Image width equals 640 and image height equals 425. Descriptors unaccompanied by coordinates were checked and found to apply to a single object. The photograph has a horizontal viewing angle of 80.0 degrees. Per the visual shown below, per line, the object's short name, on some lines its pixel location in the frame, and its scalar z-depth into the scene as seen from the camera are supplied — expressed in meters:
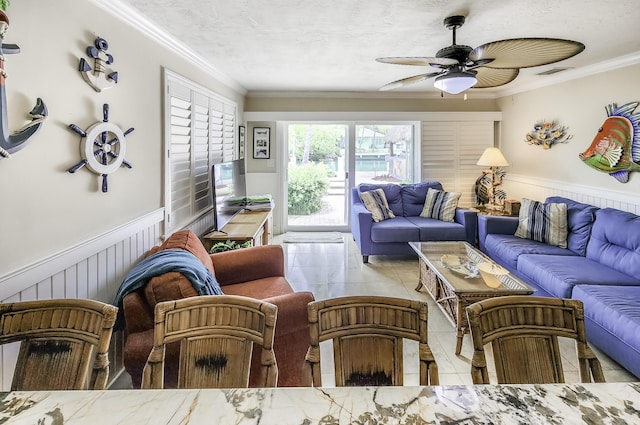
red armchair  1.74
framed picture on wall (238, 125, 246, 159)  5.74
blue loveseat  4.75
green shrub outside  6.49
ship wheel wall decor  1.98
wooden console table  3.46
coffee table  2.64
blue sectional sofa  2.37
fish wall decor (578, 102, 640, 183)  3.59
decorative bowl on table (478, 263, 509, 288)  2.80
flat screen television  3.53
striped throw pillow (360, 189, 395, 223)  5.06
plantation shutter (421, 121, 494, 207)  6.18
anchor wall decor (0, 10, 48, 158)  1.38
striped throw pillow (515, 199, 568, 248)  3.92
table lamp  5.36
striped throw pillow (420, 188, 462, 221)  5.14
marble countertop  0.86
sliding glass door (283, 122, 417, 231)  6.41
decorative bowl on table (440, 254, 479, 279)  3.01
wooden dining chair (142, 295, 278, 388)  1.17
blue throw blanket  1.80
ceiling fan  2.08
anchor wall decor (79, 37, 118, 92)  1.98
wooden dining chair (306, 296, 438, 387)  1.20
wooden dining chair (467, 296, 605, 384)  1.18
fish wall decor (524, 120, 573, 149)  4.66
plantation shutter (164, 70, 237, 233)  3.09
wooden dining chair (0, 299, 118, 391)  1.12
